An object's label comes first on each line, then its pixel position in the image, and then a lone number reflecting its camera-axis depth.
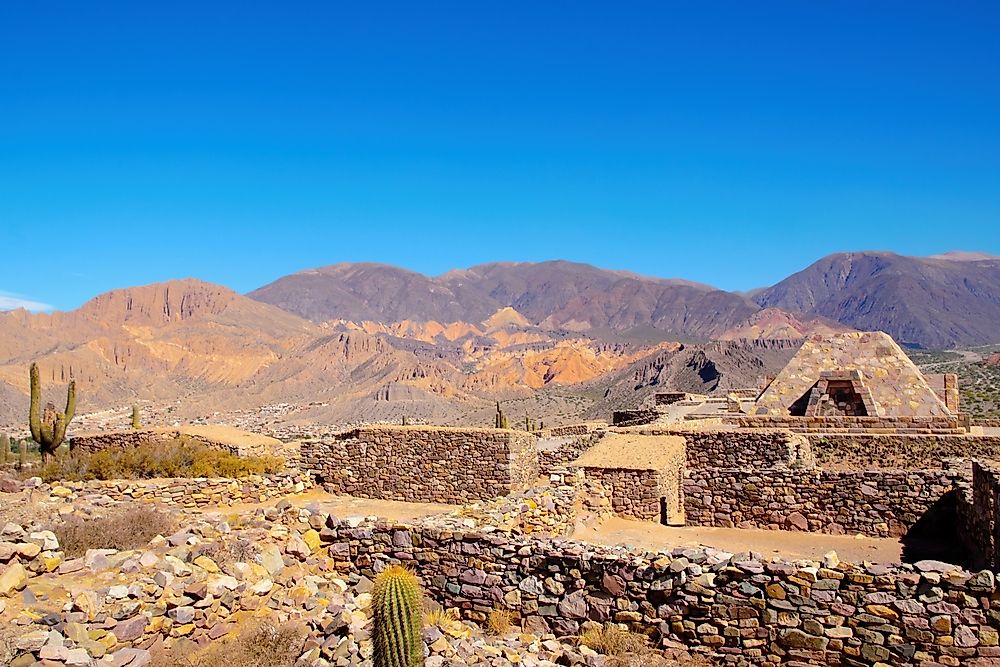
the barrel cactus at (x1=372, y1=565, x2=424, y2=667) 5.33
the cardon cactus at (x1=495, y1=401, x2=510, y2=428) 26.09
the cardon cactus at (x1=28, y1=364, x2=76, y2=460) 18.16
